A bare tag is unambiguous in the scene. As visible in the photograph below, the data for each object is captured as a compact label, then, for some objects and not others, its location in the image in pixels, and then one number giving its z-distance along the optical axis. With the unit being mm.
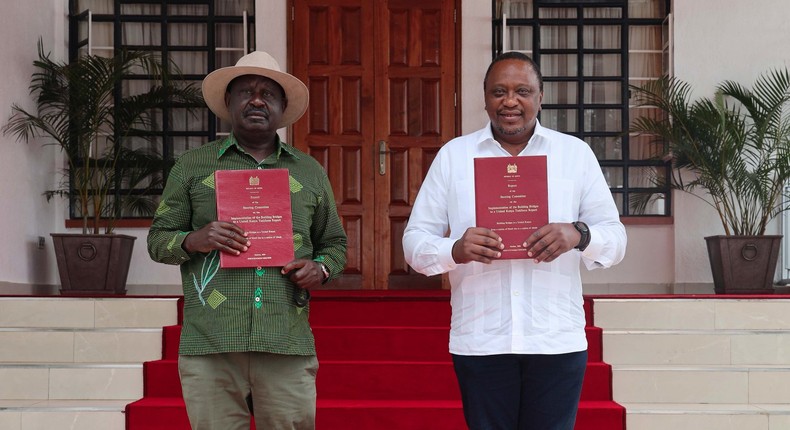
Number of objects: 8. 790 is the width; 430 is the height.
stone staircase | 4301
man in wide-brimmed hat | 2400
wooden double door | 6988
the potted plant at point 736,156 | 6023
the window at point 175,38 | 6965
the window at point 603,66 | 6969
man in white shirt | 2219
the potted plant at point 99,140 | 6078
